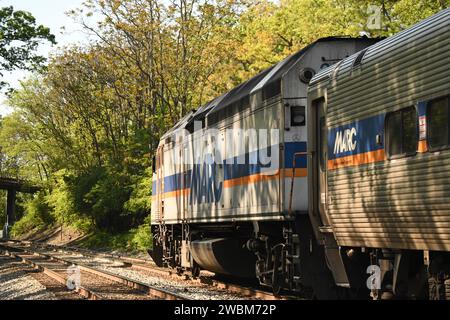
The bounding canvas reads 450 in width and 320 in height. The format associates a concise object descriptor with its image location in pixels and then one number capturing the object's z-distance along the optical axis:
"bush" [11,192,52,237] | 70.56
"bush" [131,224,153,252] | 37.38
